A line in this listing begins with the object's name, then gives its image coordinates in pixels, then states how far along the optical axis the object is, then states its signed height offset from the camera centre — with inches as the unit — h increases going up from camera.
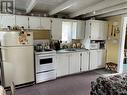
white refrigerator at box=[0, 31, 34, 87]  98.5 -17.0
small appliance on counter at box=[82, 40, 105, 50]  152.6 -5.0
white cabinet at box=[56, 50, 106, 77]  130.6 -30.5
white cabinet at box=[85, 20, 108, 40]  149.8 +21.3
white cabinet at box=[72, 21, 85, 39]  150.7 +21.5
